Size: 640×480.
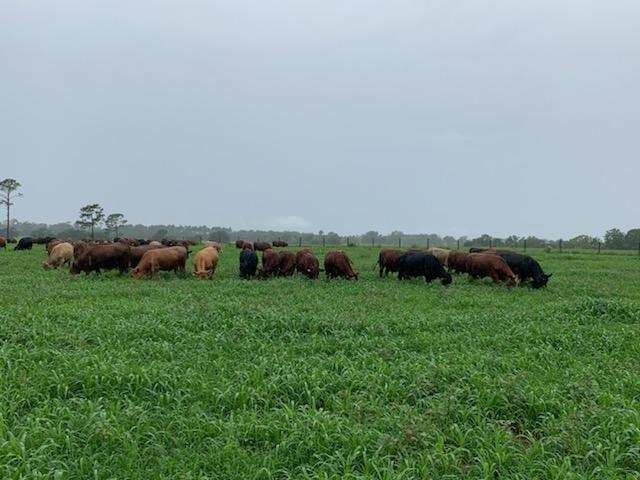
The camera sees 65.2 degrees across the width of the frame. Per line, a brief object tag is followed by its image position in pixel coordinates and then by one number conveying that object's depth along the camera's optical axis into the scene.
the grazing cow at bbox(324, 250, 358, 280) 17.09
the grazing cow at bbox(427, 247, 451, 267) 22.84
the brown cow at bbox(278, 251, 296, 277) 17.50
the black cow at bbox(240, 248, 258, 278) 17.47
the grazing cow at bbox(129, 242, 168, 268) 18.38
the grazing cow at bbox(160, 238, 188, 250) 33.06
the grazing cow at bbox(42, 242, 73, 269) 20.72
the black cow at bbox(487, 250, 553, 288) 15.79
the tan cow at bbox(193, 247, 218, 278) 16.85
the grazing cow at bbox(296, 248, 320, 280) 16.73
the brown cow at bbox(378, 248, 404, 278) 18.62
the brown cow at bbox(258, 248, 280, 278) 17.29
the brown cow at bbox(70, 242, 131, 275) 16.89
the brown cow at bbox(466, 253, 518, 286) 16.06
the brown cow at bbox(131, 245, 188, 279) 16.41
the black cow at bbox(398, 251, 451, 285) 16.56
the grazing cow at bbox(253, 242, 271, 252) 38.71
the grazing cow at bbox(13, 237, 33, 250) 34.62
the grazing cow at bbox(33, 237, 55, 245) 40.42
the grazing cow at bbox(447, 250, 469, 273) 18.31
